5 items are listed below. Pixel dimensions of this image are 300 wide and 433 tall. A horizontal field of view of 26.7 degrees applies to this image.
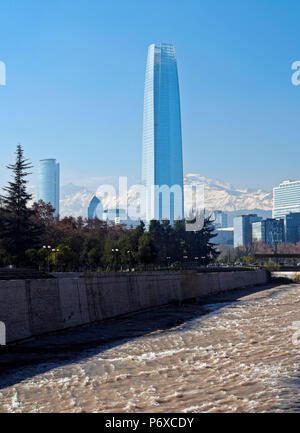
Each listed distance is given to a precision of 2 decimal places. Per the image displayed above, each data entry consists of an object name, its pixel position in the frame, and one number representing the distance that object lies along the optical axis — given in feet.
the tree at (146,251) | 397.41
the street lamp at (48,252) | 294.82
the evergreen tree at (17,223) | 319.06
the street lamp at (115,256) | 377.30
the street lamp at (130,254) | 392.29
